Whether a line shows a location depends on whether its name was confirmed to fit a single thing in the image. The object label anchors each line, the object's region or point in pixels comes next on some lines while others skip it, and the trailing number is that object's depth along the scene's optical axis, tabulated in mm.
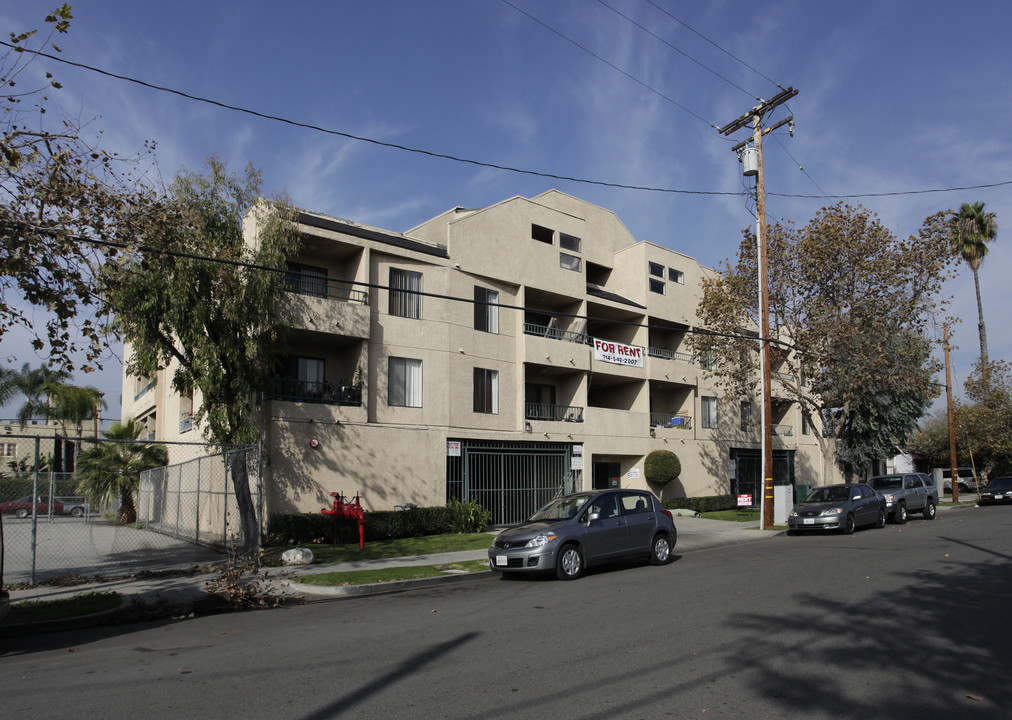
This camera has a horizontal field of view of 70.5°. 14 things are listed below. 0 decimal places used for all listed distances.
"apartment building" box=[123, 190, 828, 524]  20438
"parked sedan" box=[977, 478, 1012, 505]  33656
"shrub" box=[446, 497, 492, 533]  21609
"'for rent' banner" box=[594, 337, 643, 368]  27938
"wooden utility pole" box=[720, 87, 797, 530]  22328
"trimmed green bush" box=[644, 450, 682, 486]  28734
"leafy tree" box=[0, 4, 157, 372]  10242
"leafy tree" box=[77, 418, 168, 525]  26234
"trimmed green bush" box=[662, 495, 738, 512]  29531
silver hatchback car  12438
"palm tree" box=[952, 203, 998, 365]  49469
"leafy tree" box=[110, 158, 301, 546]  15070
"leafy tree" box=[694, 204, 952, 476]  25484
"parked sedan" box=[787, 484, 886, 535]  19578
